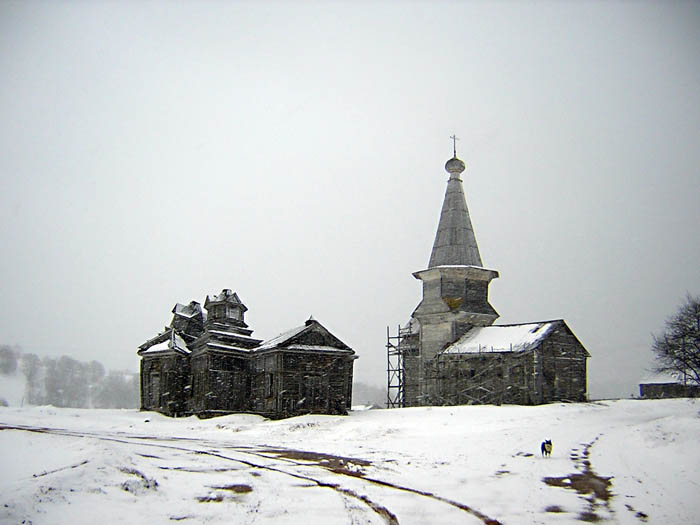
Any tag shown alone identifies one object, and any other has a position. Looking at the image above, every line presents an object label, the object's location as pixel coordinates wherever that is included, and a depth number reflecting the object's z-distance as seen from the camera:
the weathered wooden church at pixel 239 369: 37.16
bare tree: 42.09
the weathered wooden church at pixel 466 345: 37.94
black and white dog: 17.98
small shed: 56.73
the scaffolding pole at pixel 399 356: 47.47
